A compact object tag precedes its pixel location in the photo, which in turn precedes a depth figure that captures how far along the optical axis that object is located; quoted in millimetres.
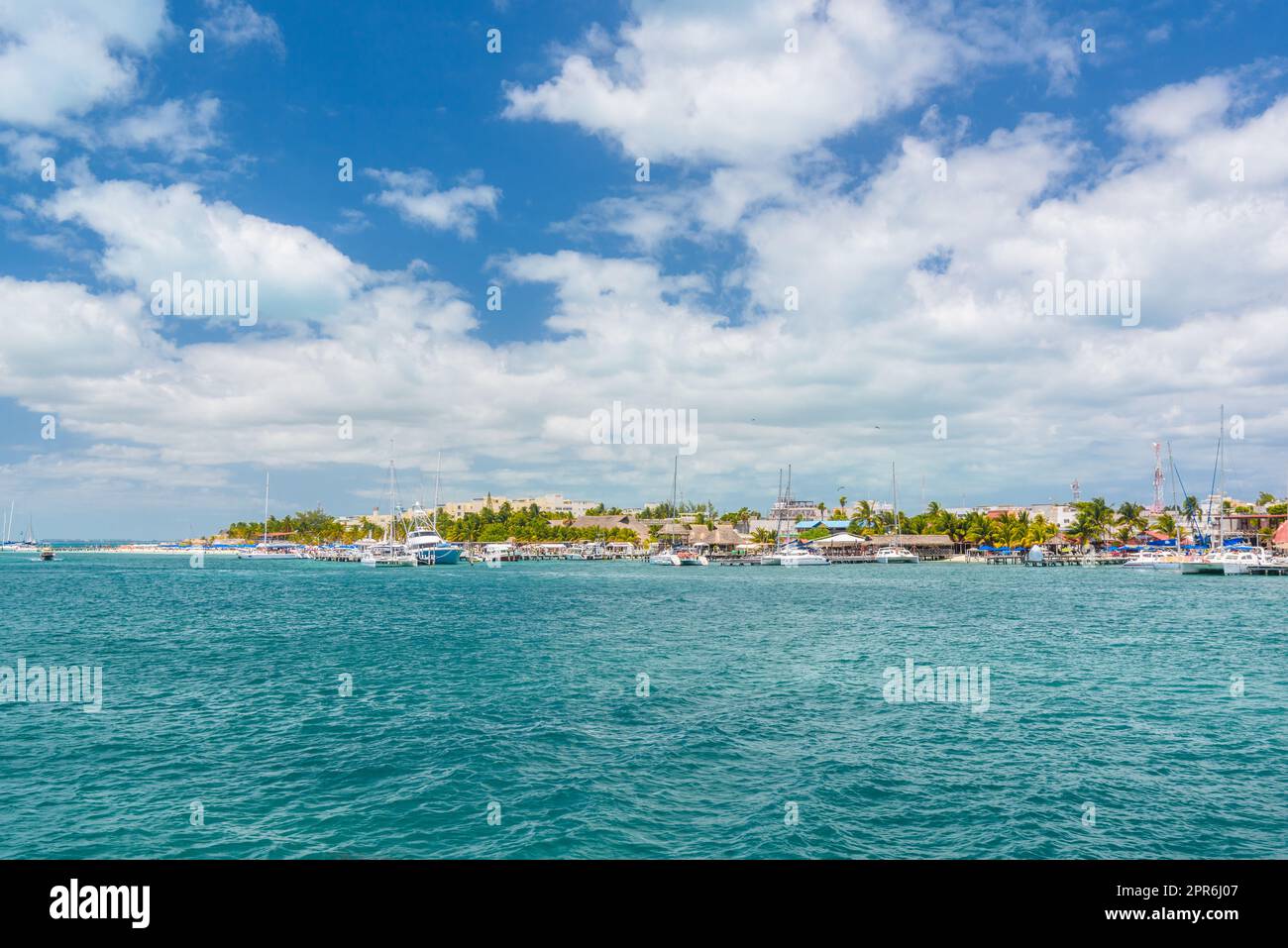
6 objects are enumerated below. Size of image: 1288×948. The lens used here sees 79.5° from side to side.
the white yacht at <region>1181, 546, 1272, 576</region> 117938
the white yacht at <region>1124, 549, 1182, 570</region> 135000
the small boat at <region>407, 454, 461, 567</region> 174625
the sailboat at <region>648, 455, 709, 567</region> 191000
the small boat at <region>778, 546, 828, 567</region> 184625
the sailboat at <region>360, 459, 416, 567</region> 174125
